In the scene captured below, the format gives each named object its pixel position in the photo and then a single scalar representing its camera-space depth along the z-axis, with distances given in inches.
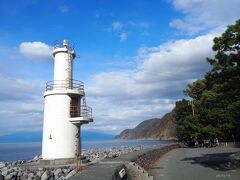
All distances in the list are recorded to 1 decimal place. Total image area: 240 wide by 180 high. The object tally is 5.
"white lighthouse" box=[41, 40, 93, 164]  489.1
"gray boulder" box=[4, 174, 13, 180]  398.8
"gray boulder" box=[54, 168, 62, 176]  401.7
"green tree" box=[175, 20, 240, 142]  416.7
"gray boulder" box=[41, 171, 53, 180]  385.9
